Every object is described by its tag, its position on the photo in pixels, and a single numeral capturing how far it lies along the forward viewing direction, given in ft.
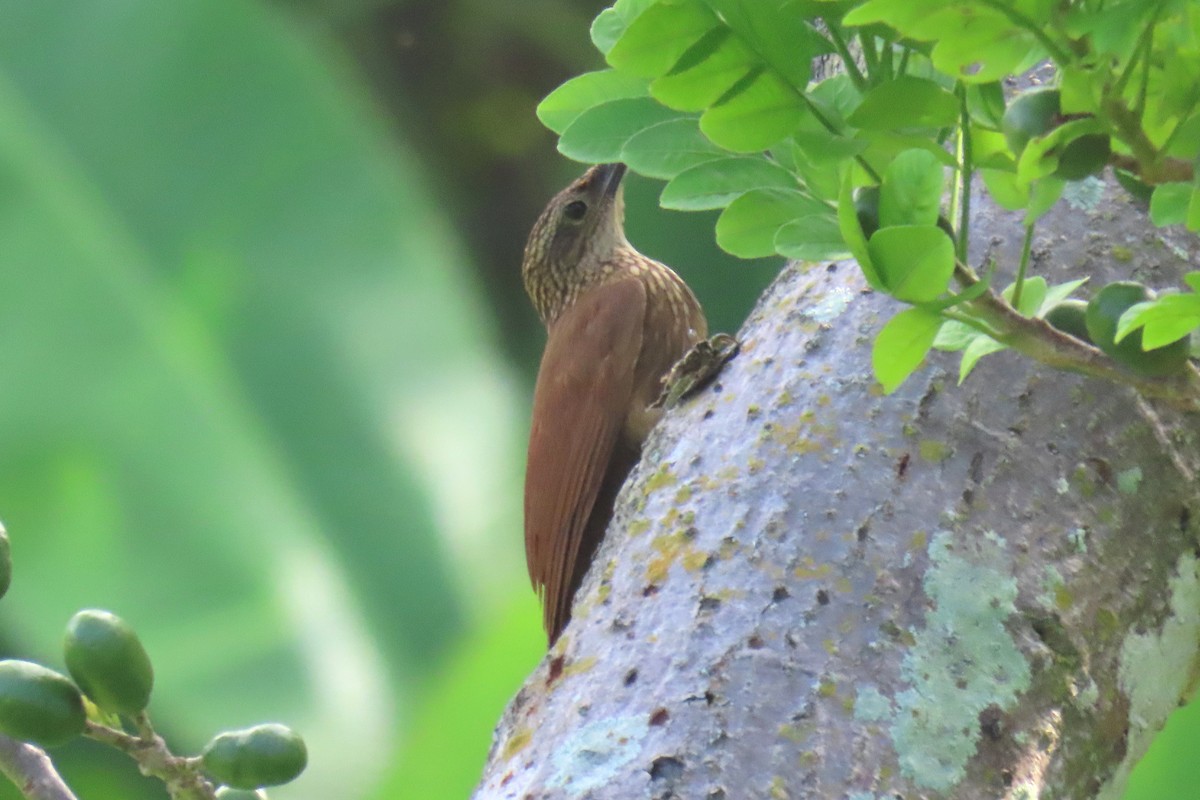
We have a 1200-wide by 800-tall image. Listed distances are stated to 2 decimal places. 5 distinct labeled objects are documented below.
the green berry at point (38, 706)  23.22
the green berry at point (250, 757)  23.26
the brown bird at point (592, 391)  24.50
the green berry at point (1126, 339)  22.92
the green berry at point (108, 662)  23.25
